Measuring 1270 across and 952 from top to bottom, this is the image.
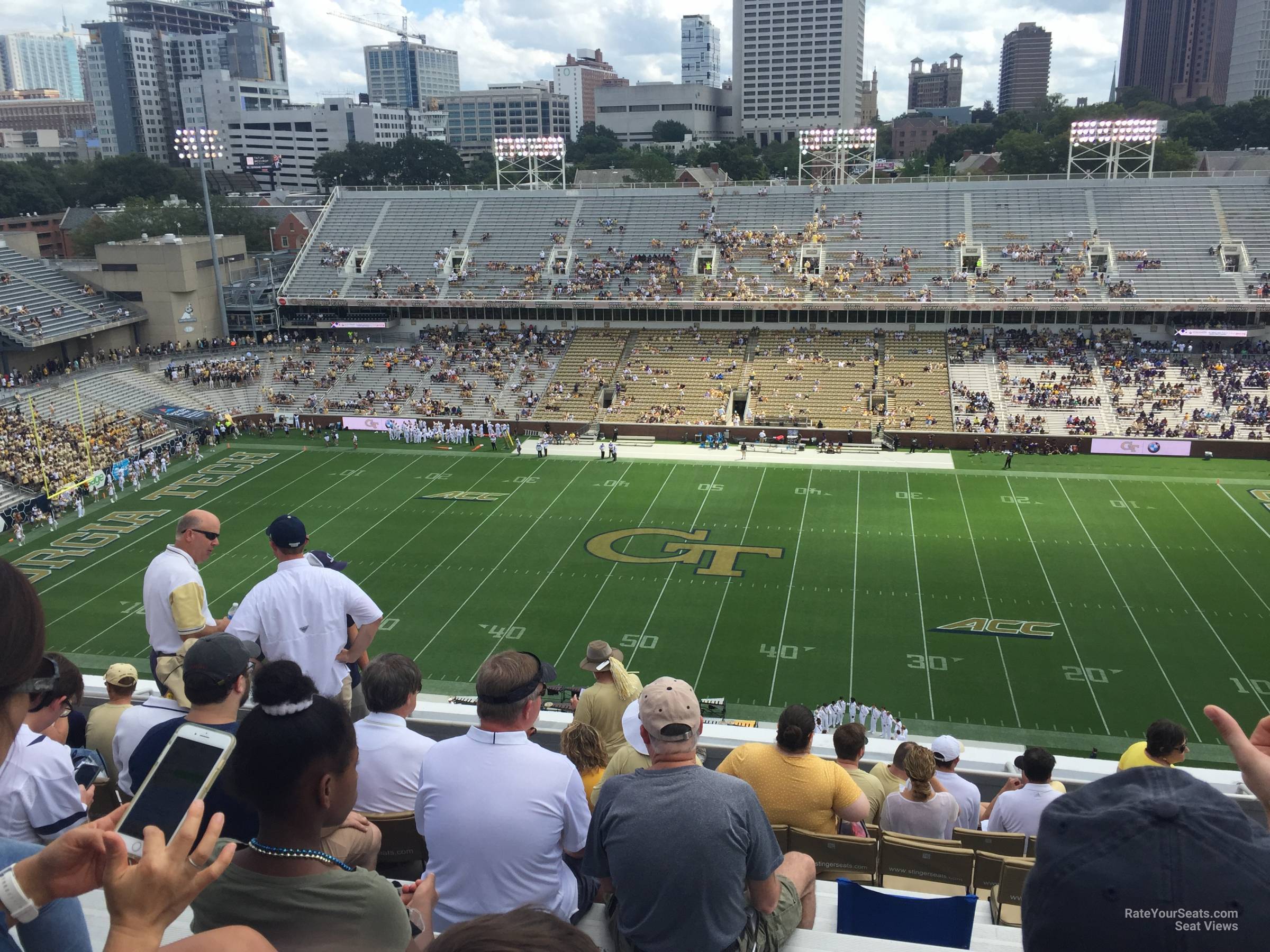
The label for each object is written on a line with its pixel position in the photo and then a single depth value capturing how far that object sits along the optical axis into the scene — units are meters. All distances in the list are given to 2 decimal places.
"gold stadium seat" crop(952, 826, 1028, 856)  7.25
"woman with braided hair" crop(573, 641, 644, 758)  7.41
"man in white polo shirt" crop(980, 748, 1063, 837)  7.67
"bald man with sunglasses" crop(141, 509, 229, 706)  7.42
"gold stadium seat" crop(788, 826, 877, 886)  6.03
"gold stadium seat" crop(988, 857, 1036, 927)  5.91
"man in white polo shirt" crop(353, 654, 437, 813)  5.73
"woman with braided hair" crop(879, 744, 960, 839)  7.29
